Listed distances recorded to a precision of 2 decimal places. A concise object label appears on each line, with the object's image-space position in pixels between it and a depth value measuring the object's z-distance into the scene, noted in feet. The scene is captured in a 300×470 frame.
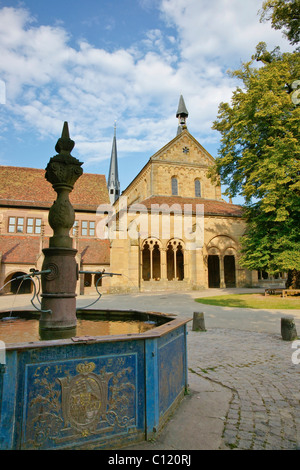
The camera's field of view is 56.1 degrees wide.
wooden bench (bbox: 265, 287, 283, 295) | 61.23
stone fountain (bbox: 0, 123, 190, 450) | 7.42
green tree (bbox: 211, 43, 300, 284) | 54.03
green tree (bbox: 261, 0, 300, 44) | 41.98
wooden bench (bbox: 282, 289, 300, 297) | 56.19
